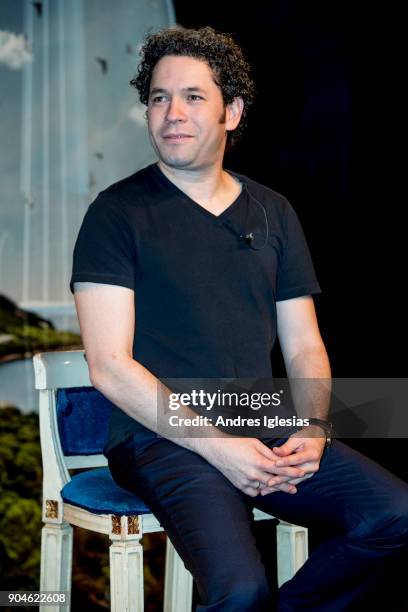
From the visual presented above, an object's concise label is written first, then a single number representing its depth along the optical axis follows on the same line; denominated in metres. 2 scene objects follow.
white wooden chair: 3.02
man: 2.83
